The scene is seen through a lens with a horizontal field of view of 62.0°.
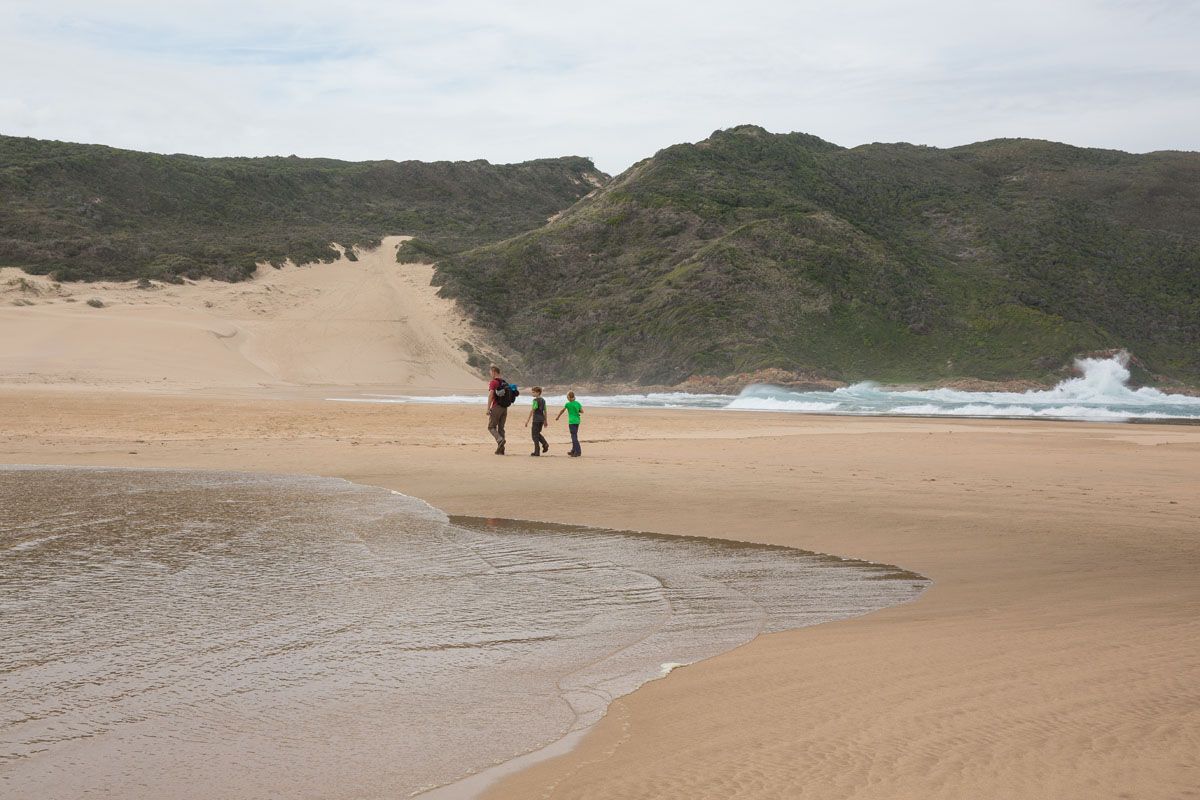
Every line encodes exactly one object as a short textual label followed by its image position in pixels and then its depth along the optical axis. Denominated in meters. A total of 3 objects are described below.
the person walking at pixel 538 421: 18.47
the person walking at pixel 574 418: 18.17
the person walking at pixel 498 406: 18.83
